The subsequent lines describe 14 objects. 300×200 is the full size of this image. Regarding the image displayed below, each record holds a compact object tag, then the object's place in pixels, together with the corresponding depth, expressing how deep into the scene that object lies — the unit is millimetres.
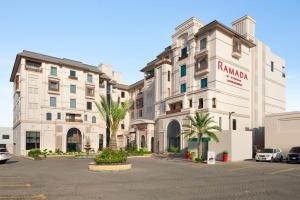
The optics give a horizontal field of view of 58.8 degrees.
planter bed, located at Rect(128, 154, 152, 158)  44906
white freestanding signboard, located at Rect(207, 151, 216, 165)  30969
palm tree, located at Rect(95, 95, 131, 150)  26812
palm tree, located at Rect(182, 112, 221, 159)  33938
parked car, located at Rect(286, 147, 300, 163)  31669
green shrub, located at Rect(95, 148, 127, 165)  24148
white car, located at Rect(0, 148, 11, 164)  31500
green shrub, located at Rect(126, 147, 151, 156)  46316
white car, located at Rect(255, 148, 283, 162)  34031
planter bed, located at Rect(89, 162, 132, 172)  23438
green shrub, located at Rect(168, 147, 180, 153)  45844
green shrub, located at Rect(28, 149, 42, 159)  40278
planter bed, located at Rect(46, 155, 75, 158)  46944
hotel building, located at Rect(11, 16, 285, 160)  46062
